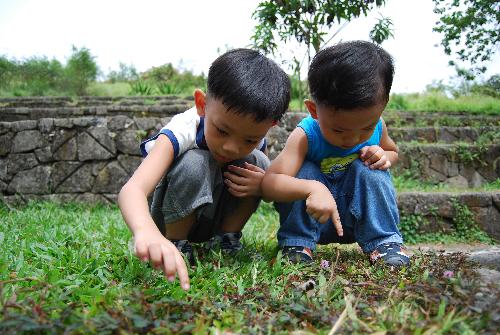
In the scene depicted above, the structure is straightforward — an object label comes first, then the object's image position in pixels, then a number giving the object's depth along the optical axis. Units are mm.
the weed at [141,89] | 9640
